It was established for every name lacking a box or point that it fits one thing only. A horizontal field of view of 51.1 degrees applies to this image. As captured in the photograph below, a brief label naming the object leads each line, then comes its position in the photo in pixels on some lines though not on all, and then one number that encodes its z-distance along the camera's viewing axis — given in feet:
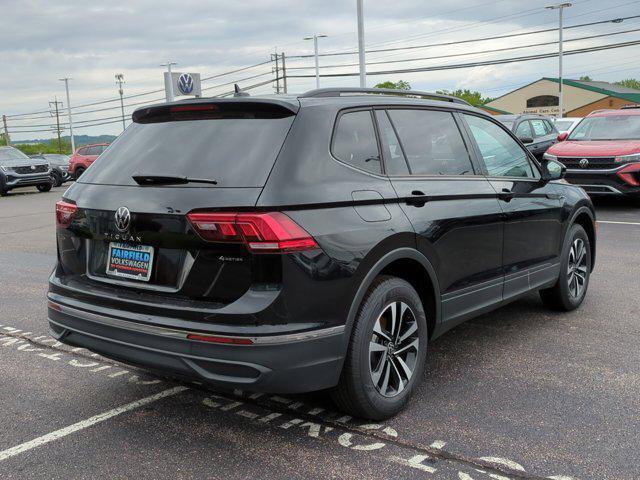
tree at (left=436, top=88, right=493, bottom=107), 291.17
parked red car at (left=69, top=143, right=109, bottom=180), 96.07
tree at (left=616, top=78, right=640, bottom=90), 370.73
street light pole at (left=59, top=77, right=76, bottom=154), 262.47
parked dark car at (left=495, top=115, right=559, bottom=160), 50.62
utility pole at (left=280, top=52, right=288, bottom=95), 242.99
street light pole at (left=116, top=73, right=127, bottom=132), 327.06
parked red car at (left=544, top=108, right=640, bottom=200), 37.47
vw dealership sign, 119.74
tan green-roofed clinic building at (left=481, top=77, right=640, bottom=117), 203.62
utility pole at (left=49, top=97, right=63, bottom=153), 365.24
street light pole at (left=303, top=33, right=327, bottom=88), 156.15
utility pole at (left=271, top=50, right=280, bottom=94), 248.07
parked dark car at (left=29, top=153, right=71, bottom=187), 93.97
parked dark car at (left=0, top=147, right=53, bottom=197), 78.33
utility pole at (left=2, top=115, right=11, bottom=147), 347.42
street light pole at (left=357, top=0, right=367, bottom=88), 82.33
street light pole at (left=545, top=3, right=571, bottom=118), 170.09
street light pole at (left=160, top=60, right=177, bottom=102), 113.50
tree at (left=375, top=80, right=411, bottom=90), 270.87
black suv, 9.90
